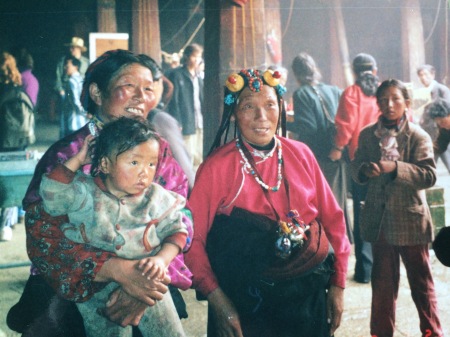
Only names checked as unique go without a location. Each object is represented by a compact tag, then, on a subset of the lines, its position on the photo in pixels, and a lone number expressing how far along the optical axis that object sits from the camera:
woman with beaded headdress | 2.04
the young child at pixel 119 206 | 1.78
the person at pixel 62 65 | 4.57
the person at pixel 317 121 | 4.32
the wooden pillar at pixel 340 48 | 4.29
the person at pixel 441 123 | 3.24
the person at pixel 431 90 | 3.67
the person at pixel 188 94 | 5.57
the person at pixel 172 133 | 2.52
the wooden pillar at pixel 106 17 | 3.15
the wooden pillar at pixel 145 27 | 3.35
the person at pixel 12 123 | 4.24
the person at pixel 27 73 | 3.79
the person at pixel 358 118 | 3.94
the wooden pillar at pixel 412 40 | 3.63
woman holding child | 1.82
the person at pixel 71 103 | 4.60
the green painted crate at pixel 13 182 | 3.47
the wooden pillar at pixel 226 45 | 3.14
